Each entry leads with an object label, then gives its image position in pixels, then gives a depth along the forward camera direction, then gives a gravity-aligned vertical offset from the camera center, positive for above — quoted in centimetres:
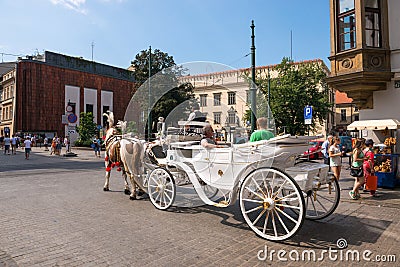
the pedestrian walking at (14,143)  2575 -5
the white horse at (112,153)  774 -29
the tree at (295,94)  2895 +449
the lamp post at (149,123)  678 +41
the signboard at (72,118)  1814 +142
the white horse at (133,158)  703 -37
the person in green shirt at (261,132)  511 +15
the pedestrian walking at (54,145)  2447 -22
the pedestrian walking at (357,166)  738 -62
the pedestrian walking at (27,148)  2042 -37
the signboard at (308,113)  1224 +112
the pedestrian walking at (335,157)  834 -44
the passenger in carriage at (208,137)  535 +7
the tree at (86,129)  3334 +142
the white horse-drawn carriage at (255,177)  442 -56
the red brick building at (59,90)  4091 +759
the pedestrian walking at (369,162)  750 -53
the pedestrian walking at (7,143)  2422 -5
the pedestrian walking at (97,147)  2322 -38
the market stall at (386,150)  858 -29
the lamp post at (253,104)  552 +66
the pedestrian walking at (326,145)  1085 -17
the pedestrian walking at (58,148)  2409 -46
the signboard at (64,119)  1930 +143
